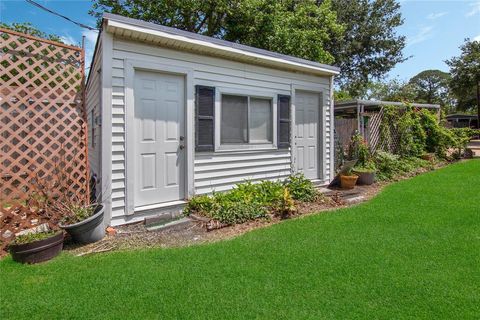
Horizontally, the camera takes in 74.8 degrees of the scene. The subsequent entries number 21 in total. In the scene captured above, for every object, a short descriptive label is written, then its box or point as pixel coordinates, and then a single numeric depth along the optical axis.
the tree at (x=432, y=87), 46.59
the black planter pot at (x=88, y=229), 3.54
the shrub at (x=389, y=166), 7.96
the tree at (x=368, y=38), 17.22
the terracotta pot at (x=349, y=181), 6.85
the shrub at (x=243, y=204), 4.49
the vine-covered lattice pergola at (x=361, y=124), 8.50
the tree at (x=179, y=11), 11.73
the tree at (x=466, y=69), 24.47
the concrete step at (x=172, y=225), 4.20
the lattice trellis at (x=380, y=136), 8.82
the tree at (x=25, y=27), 14.65
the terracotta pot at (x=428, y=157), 9.95
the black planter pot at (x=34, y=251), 3.12
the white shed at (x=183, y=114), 4.16
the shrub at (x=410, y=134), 9.74
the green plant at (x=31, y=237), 3.20
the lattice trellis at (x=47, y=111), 3.58
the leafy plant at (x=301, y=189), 5.66
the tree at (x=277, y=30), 11.62
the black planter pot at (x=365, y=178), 7.32
